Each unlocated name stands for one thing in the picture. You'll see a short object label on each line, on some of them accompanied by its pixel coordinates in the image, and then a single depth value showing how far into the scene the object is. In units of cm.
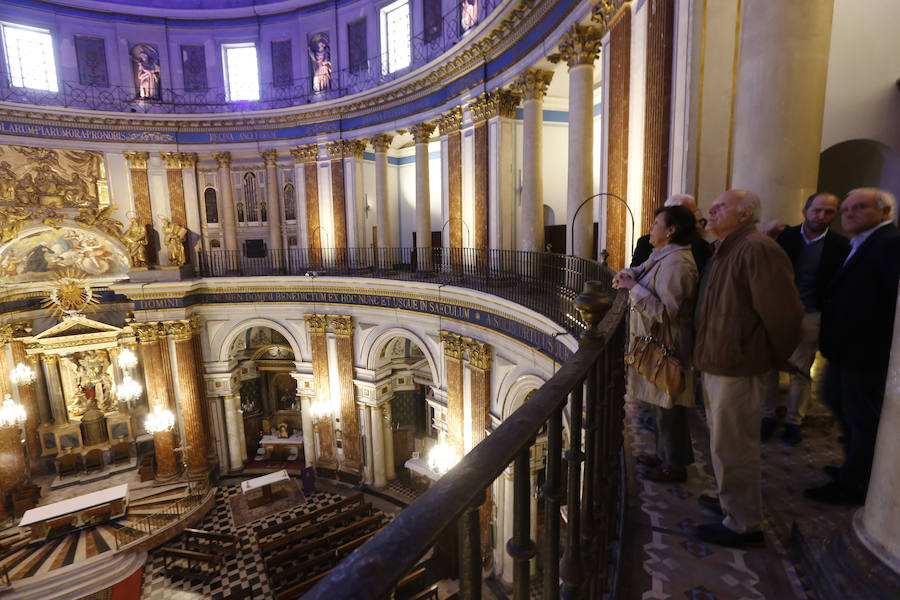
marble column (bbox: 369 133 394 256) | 1522
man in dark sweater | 347
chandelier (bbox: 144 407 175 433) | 1527
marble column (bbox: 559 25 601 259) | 802
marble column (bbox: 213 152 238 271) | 1731
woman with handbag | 272
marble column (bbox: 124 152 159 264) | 1667
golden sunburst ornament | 1561
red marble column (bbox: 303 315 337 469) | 1569
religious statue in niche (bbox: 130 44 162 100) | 1644
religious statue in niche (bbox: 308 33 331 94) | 1612
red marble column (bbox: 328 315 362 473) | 1521
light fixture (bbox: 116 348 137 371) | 1658
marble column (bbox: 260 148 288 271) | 1747
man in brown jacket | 232
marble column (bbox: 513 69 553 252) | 992
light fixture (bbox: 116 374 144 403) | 1584
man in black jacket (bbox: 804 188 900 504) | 261
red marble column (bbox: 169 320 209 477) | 1582
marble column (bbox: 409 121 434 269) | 1398
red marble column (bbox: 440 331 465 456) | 1150
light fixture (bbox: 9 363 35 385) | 1519
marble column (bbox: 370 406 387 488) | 1517
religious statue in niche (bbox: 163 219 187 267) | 1621
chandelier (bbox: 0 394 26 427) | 1431
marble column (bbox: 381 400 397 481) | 1545
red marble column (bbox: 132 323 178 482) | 1545
